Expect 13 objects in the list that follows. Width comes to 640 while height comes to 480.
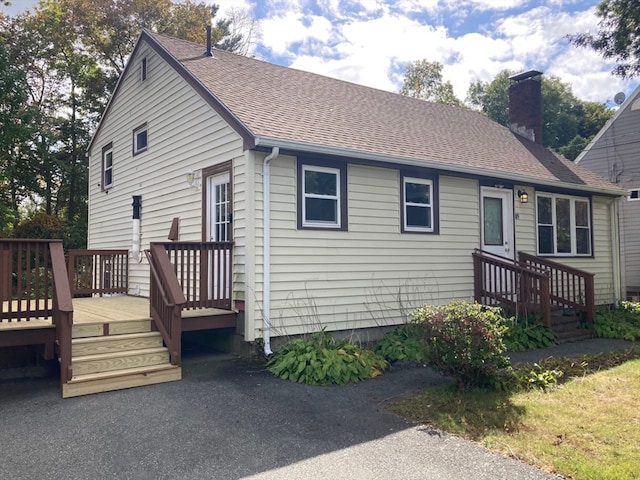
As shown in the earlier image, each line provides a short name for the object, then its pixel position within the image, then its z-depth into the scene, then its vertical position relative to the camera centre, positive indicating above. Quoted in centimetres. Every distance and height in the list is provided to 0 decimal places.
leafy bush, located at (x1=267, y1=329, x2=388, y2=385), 591 -131
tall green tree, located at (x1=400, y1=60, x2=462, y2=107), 3434 +1283
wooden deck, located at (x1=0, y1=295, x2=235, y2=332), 569 -75
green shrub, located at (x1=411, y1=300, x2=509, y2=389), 498 -86
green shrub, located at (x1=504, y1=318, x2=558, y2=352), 777 -130
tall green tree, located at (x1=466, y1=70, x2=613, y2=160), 3556 +1119
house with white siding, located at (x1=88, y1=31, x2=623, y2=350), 692 +126
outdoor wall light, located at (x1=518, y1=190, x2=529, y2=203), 1007 +135
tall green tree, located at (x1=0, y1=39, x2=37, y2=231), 1423 +430
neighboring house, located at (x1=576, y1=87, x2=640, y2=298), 1625 +318
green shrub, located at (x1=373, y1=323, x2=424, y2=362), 709 -131
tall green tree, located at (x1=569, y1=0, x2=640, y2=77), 1083 +528
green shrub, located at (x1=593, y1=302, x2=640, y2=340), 903 -128
